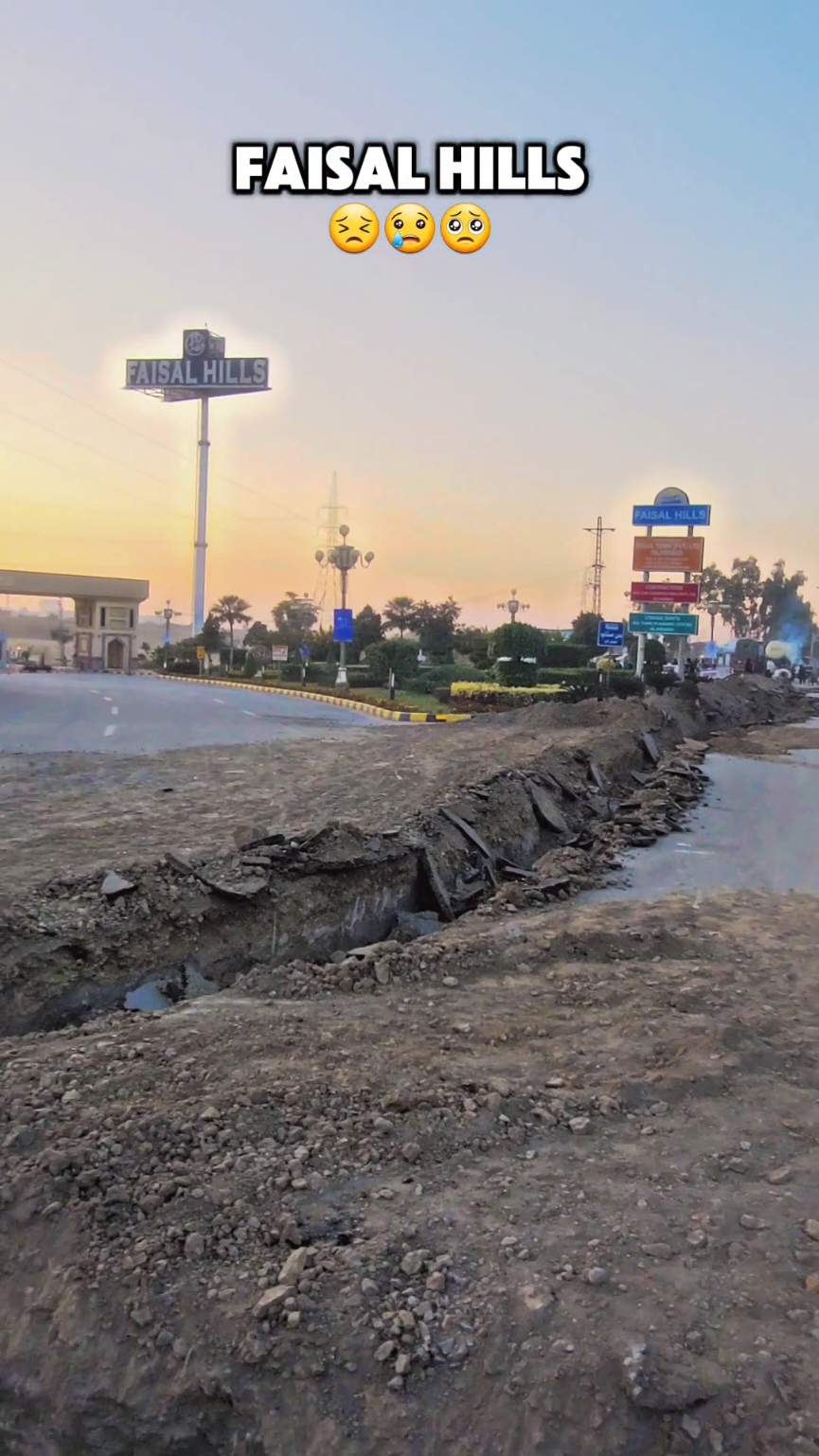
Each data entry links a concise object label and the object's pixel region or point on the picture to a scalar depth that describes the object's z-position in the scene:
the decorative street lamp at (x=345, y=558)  41.53
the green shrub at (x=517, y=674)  35.25
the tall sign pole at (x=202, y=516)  80.62
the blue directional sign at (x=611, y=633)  32.83
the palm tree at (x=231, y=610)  86.62
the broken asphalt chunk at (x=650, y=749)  16.89
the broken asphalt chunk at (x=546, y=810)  10.94
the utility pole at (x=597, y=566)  69.88
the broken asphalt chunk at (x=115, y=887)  6.16
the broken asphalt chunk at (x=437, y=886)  7.85
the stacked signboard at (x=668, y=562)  34.81
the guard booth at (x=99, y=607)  65.25
